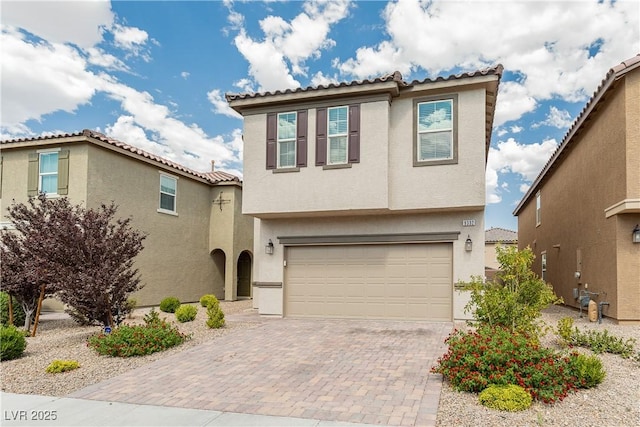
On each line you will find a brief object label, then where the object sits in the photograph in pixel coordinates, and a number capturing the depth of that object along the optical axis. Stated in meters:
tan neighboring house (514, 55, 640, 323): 10.70
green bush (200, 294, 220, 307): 11.26
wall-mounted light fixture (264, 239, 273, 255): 13.66
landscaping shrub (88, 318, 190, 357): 8.52
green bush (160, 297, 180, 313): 15.26
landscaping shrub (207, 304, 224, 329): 11.16
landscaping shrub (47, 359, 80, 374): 7.50
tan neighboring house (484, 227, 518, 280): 36.66
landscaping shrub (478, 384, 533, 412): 5.39
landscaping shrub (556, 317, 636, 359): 7.85
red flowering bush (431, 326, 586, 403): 5.79
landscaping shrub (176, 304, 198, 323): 12.33
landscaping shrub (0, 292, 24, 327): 11.85
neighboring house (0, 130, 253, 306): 15.40
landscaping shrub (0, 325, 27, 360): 8.28
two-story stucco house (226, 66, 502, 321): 11.78
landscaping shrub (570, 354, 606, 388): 6.07
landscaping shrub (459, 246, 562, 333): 7.87
